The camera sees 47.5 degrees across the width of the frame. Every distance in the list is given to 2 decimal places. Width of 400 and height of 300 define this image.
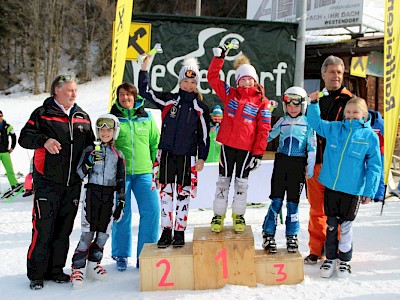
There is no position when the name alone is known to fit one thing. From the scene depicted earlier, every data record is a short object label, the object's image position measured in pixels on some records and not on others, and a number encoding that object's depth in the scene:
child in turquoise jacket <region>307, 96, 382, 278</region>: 4.10
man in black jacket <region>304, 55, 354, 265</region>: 4.44
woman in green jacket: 4.48
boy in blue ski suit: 4.22
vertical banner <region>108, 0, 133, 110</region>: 5.54
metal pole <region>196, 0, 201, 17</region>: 15.01
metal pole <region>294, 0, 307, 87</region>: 6.56
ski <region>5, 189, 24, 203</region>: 8.89
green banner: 6.78
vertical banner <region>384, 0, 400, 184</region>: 5.88
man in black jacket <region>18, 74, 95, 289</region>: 4.03
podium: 3.94
